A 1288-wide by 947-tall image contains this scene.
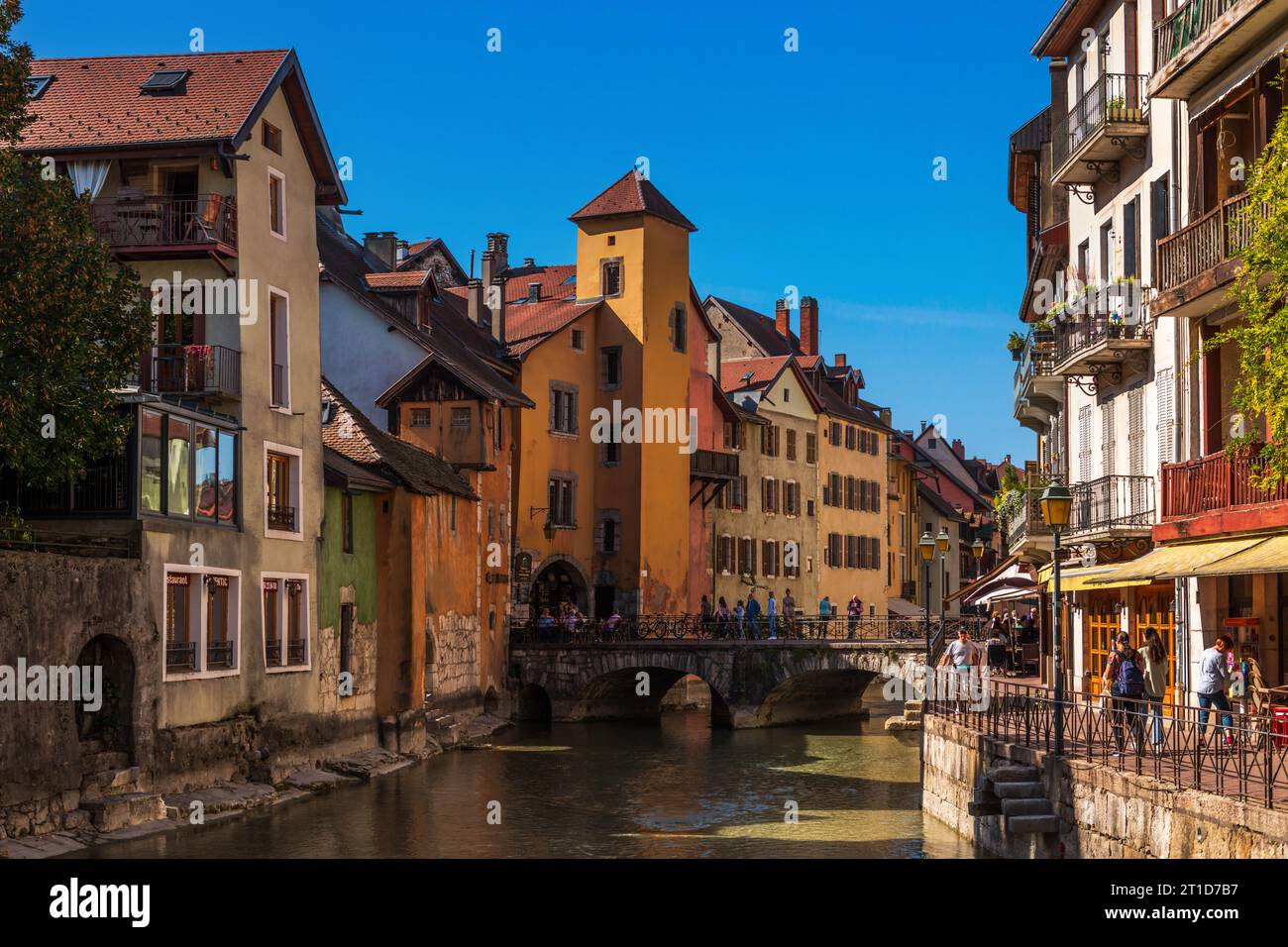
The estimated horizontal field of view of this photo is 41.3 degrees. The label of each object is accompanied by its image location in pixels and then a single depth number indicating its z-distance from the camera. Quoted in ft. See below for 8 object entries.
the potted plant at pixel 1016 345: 123.75
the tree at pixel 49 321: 81.82
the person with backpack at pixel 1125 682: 65.77
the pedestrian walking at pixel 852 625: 174.40
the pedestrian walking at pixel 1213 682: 64.90
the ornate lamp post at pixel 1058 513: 66.95
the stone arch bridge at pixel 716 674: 170.09
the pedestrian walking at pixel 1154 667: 74.59
